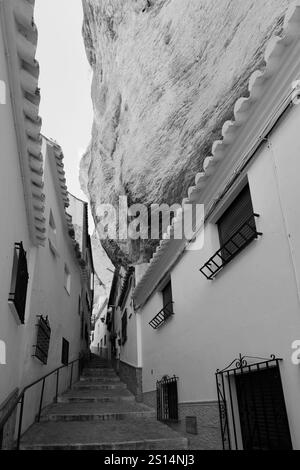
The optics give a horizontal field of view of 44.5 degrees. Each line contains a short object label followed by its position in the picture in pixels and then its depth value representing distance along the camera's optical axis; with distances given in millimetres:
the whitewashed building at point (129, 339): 9805
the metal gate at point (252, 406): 3566
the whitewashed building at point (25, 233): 3898
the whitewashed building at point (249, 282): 3514
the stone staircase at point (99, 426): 5312
